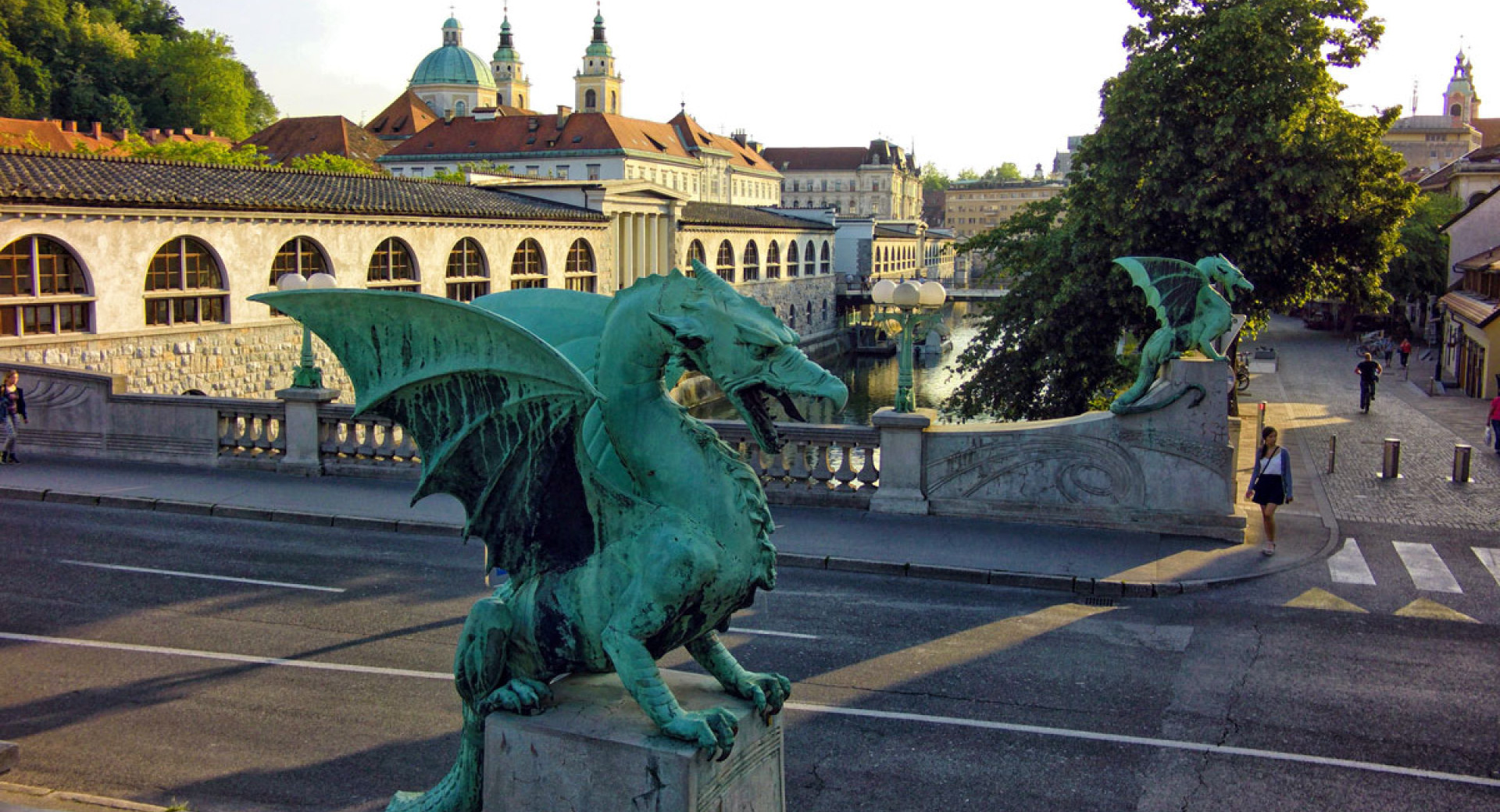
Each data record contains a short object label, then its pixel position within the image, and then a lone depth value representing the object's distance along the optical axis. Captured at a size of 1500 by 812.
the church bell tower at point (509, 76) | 155.88
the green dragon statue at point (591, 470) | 4.14
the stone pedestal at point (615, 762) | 4.11
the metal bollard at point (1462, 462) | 20.83
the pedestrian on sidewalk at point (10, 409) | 19.45
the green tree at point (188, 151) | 59.00
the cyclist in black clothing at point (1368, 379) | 32.97
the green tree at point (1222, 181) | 23.97
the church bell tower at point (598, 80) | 129.25
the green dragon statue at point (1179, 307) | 15.03
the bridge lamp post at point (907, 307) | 16.30
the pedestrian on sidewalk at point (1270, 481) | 14.33
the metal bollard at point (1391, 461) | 21.61
